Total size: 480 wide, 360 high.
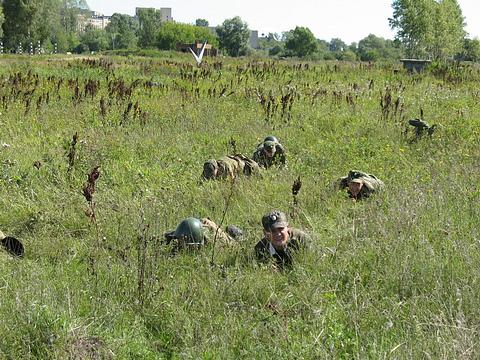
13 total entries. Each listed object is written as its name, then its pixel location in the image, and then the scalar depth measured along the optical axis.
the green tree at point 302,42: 82.94
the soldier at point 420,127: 9.15
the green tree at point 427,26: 45.56
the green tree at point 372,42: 153.48
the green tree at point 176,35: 89.94
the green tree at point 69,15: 131.68
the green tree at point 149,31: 99.06
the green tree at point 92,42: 110.00
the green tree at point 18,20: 56.96
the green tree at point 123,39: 108.53
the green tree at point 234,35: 78.25
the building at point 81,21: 190.48
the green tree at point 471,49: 72.56
